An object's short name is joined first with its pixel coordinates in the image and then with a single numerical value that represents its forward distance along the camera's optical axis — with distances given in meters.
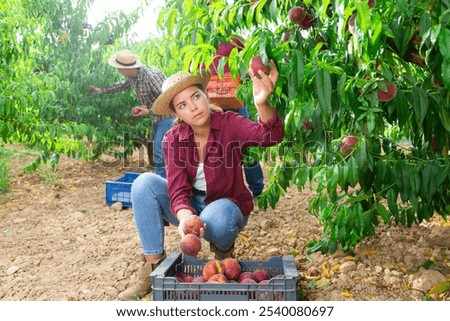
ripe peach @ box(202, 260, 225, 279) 2.23
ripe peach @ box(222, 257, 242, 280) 2.24
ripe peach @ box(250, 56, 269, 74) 1.90
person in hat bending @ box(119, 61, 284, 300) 2.40
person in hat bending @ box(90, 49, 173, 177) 4.27
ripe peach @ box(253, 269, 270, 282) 2.24
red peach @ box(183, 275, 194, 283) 2.28
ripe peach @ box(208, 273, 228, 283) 2.14
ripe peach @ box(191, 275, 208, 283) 2.18
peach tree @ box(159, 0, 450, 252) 1.68
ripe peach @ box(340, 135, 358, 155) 2.00
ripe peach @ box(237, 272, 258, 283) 2.22
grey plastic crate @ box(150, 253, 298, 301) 2.03
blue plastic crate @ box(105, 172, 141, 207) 4.24
